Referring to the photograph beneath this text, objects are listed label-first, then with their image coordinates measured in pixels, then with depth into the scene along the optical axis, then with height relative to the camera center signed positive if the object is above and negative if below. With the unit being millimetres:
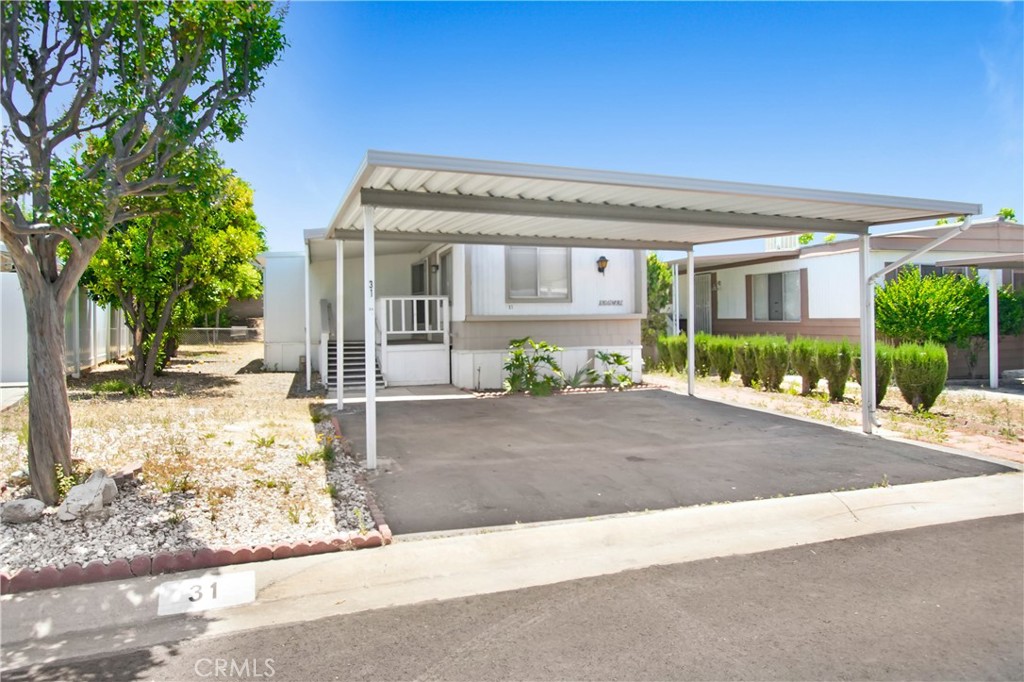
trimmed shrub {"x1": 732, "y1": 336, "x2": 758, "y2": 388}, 13094 -606
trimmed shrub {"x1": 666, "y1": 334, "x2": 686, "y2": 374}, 15453 -476
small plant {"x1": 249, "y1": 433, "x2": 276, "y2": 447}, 7023 -1154
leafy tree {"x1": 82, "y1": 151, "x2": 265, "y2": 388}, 12008 +1433
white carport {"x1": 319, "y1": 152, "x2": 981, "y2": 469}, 5898 +1488
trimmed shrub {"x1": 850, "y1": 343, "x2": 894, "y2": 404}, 10078 -652
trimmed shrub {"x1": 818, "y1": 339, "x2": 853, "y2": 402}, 10703 -583
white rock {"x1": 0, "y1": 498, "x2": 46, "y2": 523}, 4418 -1187
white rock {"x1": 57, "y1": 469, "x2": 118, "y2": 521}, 4496 -1147
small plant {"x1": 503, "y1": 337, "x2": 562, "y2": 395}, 12250 -660
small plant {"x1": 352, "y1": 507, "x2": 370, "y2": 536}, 4579 -1388
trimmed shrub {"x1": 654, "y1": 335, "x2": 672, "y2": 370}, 16188 -567
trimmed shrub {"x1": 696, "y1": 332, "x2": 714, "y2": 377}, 14672 -508
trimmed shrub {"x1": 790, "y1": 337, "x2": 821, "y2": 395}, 11359 -549
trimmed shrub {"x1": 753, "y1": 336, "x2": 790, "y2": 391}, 12188 -554
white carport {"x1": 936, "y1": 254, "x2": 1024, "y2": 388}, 12464 +464
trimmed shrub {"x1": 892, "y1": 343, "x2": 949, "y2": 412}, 9445 -646
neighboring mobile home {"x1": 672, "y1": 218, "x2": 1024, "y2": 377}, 14375 +1344
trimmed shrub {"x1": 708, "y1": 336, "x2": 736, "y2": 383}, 13914 -506
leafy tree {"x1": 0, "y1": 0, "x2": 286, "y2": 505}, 4566 +2001
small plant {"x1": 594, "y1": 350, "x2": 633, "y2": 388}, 13070 -807
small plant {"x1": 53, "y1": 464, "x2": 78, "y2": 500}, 4766 -1058
